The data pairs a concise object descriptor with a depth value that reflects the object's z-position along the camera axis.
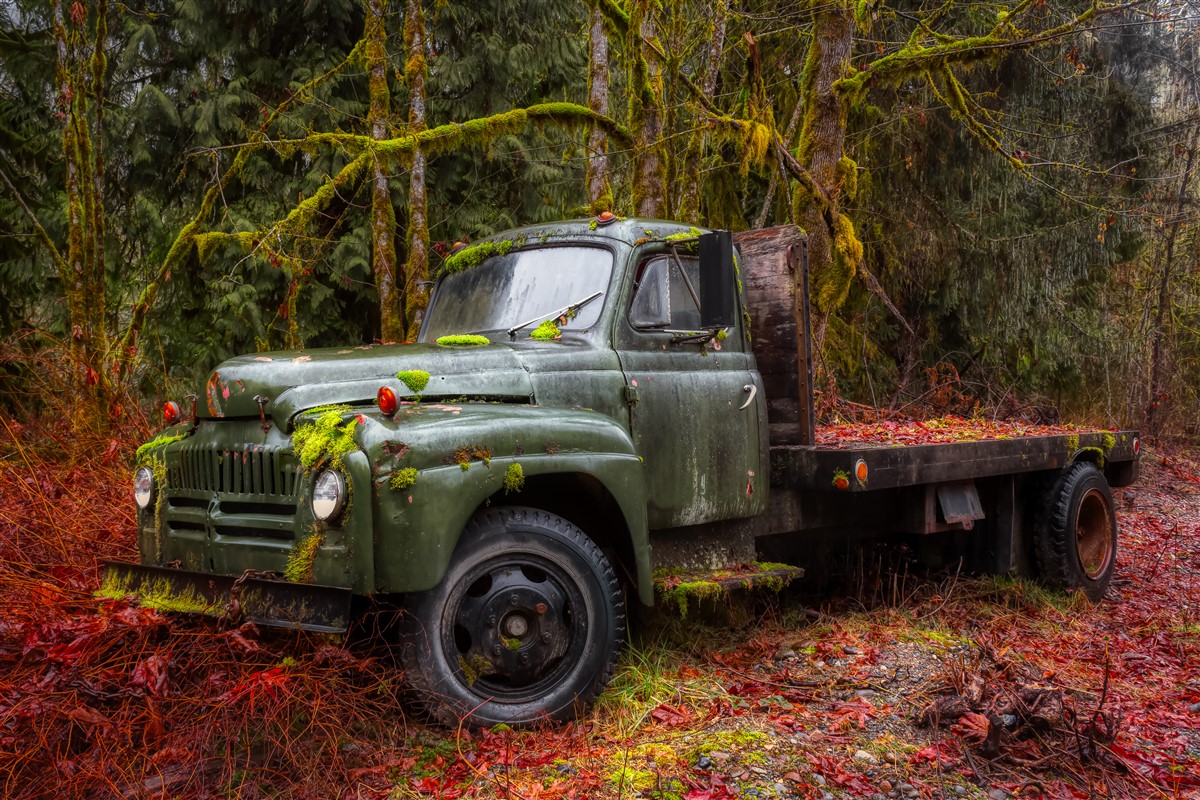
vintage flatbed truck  4.14
